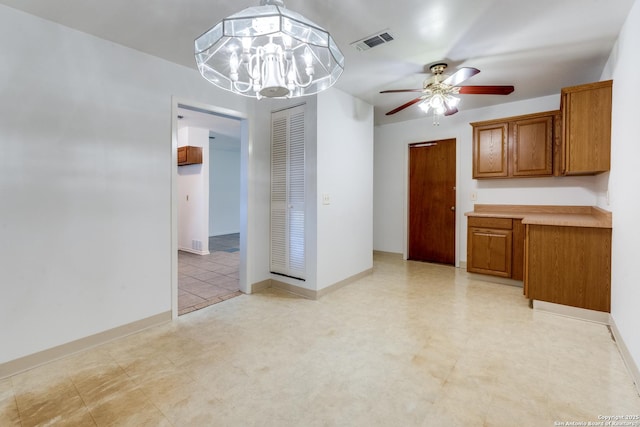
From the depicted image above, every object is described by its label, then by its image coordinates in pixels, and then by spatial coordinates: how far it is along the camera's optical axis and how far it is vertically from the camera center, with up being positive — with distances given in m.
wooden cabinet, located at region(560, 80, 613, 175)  2.71 +0.81
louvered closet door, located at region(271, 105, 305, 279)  3.48 +0.22
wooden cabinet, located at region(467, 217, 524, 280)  3.71 -0.47
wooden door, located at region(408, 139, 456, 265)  4.87 +0.17
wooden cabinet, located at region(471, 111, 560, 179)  3.74 +0.90
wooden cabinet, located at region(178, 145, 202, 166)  5.78 +1.11
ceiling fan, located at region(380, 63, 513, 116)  2.64 +1.18
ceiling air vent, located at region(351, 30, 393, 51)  2.36 +1.45
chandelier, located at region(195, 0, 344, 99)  1.29 +0.84
